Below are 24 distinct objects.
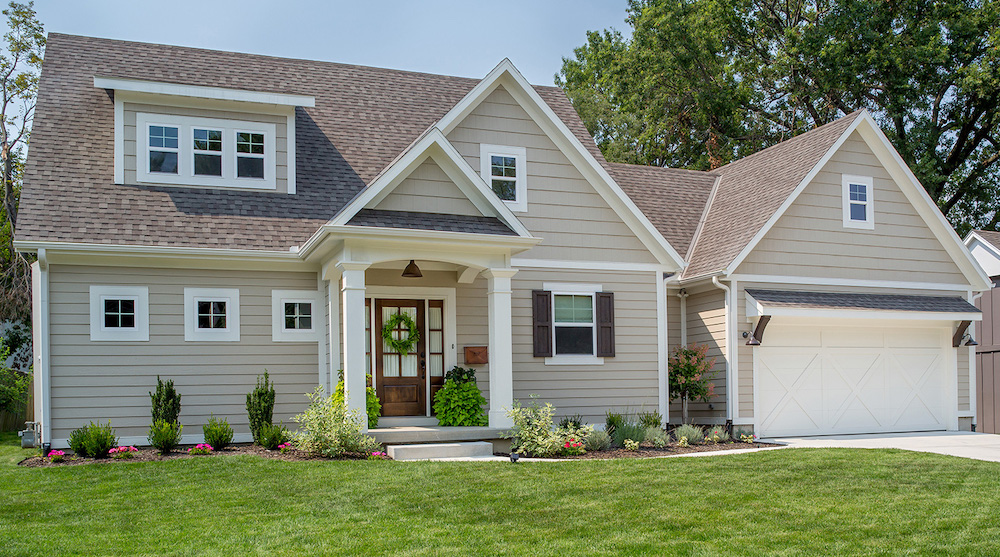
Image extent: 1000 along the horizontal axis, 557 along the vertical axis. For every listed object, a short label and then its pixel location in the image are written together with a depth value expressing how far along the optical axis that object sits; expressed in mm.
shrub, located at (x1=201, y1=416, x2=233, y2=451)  12008
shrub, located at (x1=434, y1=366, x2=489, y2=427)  13586
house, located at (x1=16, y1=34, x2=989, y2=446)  12922
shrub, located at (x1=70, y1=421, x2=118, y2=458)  11414
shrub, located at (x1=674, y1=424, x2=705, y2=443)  13992
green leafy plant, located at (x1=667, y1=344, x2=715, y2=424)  15328
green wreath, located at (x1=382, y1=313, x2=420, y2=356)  14242
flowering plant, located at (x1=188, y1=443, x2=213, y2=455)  11711
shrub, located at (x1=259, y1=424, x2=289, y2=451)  12070
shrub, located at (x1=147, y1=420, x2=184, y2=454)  11680
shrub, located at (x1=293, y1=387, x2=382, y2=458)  11391
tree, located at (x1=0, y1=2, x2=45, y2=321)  23859
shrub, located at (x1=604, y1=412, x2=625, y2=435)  14016
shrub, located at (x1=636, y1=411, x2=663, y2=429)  14500
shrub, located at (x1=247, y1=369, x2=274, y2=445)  12594
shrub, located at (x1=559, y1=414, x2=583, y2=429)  13930
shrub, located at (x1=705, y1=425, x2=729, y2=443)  14398
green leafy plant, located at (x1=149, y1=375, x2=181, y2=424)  12570
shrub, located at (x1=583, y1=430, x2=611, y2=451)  12788
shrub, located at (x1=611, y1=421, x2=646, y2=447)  13297
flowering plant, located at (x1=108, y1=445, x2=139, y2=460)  11594
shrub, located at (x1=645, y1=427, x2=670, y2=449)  13247
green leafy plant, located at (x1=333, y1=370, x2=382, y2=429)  12773
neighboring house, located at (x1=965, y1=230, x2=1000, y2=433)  17672
